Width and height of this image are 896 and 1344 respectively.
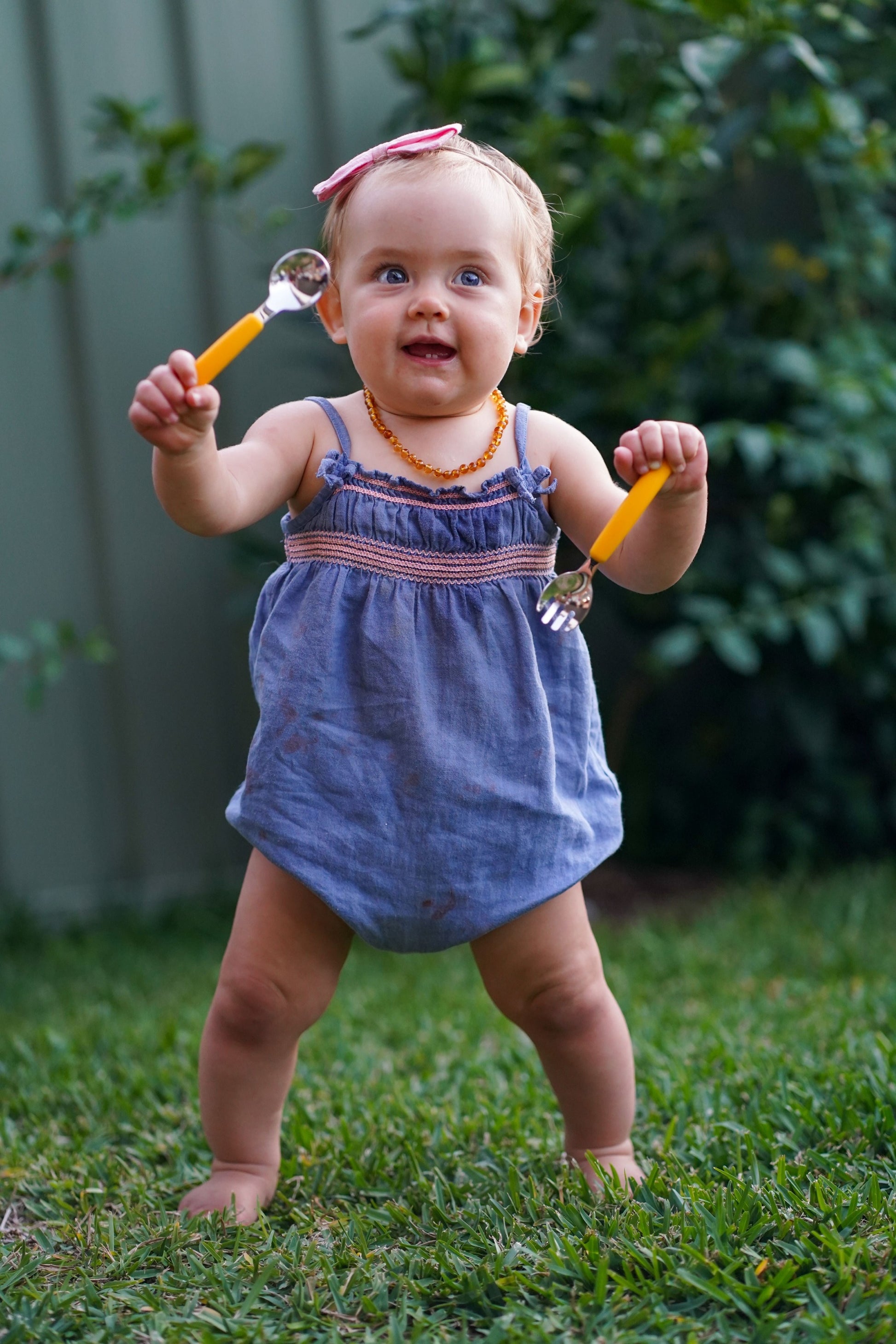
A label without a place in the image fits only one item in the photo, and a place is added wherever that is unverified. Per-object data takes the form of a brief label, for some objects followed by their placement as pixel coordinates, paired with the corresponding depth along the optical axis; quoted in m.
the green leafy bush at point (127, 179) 2.29
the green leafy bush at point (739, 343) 2.59
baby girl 1.27
